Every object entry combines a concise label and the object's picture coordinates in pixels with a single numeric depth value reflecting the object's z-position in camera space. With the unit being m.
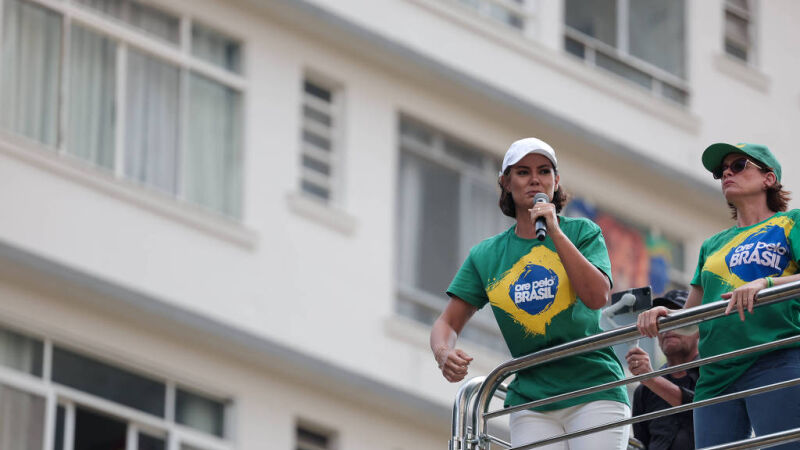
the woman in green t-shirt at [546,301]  10.30
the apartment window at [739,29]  27.23
